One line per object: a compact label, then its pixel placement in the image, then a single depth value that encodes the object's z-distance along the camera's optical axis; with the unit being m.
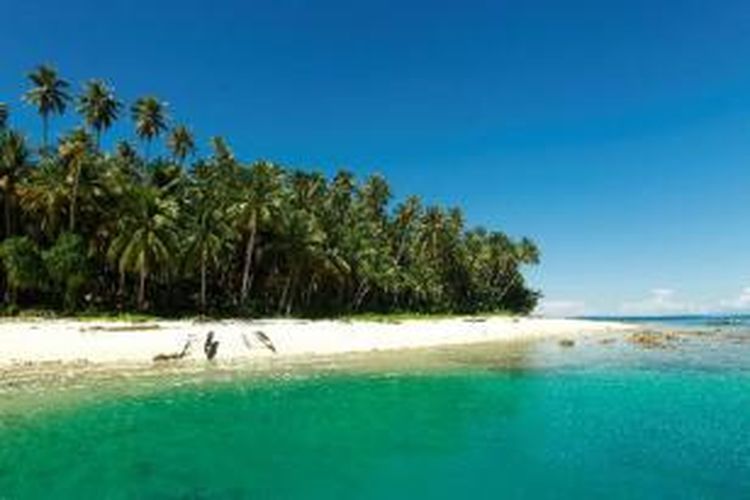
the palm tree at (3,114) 72.38
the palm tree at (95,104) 79.12
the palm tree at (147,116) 85.69
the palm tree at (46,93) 76.00
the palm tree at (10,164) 62.19
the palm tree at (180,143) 92.56
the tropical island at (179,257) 48.23
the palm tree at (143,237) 61.06
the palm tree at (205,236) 67.31
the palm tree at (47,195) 61.00
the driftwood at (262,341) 47.44
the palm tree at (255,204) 70.94
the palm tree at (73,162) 62.31
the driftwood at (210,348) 44.28
